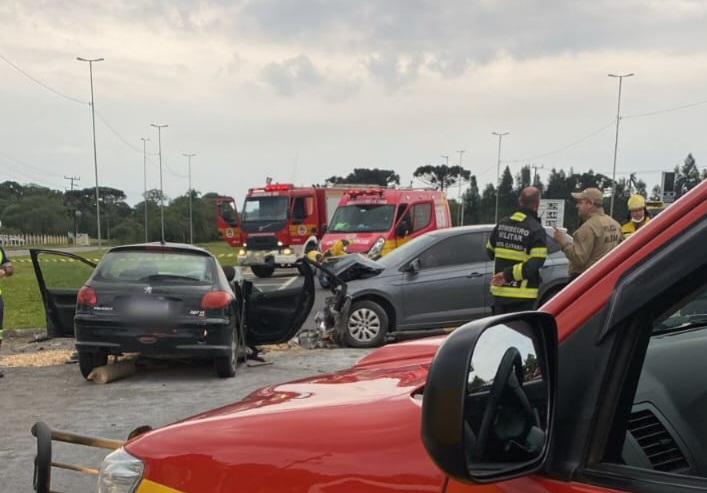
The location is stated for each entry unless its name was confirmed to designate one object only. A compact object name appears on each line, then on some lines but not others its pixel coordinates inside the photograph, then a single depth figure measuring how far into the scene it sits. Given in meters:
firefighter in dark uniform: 6.07
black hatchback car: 6.59
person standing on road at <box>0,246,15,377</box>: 7.42
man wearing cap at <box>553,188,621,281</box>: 6.45
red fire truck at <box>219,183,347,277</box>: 20.30
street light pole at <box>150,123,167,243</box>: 45.61
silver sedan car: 8.73
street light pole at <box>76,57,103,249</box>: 34.12
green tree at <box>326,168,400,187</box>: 60.06
